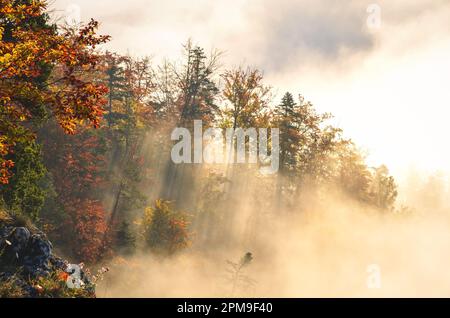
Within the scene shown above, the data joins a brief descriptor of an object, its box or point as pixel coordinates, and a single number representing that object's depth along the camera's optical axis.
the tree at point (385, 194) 54.06
